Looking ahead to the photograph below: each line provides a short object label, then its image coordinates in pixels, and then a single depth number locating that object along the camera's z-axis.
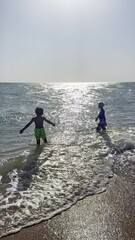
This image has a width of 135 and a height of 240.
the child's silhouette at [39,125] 7.26
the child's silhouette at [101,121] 9.69
